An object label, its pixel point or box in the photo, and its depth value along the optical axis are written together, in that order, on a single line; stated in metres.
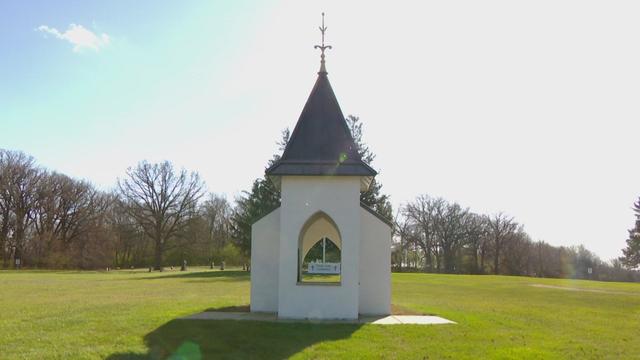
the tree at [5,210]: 57.22
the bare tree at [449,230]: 74.69
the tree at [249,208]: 44.19
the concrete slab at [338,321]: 12.54
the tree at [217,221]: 71.25
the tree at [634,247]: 59.36
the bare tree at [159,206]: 58.31
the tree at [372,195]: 42.59
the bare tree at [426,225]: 75.44
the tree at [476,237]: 75.44
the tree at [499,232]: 77.19
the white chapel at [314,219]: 13.07
